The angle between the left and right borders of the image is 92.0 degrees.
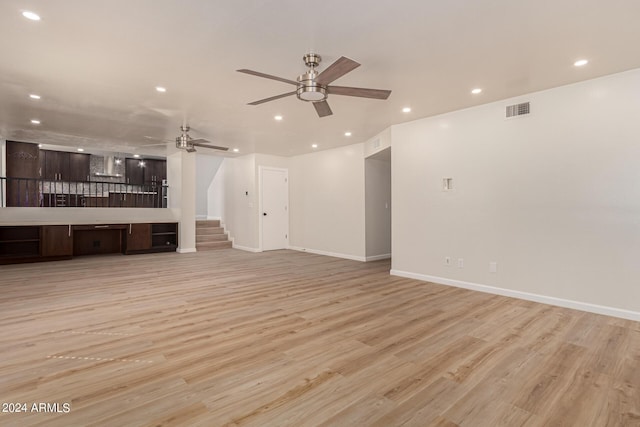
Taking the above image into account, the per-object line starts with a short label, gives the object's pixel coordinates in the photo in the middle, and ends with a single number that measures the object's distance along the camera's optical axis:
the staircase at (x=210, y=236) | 8.92
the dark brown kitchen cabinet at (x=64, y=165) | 9.39
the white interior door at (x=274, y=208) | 8.54
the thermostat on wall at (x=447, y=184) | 4.80
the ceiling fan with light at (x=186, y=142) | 5.79
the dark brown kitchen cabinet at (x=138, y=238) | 7.74
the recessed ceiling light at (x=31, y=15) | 2.39
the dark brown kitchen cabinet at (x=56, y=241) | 6.66
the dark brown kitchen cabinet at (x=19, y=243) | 6.47
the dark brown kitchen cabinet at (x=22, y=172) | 7.88
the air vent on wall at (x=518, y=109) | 4.00
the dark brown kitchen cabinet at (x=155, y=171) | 10.88
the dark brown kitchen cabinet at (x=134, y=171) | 10.56
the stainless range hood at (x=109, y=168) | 10.26
